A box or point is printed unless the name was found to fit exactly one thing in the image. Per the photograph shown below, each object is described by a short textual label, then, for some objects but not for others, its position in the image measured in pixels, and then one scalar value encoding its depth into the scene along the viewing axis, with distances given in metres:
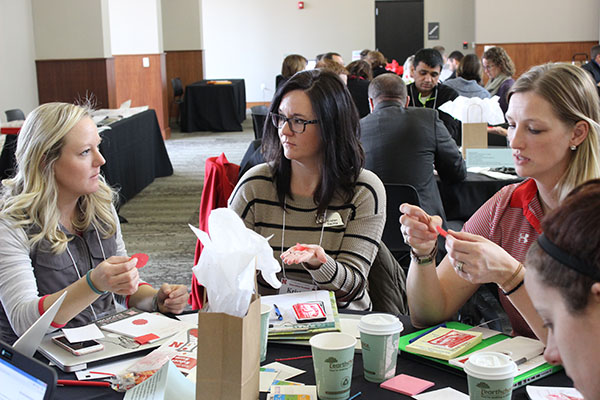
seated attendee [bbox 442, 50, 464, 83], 10.02
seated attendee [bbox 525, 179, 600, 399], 0.81
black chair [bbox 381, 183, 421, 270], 3.12
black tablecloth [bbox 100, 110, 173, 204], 5.96
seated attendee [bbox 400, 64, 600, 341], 1.77
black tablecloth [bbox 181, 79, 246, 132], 11.88
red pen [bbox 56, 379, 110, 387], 1.45
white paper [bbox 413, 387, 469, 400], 1.35
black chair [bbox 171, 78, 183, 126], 12.34
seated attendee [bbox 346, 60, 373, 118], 6.59
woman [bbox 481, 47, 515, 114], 6.96
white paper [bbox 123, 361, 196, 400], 1.29
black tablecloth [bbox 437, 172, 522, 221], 3.84
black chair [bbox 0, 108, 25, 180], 4.80
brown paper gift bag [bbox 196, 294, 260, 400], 1.15
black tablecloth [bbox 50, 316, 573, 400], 1.39
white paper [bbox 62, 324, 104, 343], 1.64
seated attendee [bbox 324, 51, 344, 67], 7.56
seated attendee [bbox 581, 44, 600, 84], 9.76
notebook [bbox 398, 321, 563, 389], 1.39
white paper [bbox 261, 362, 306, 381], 1.46
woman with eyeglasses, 2.25
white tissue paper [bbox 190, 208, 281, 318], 1.15
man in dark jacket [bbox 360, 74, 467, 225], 3.67
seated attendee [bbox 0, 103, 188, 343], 1.86
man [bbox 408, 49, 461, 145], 5.40
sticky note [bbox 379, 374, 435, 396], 1.38
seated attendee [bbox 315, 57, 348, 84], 5.62
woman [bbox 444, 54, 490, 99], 6.38
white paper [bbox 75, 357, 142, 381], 1.48
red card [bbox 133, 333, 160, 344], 1.64
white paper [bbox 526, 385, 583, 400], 1.32
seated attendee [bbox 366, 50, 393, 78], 9.46
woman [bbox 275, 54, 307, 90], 6.74
